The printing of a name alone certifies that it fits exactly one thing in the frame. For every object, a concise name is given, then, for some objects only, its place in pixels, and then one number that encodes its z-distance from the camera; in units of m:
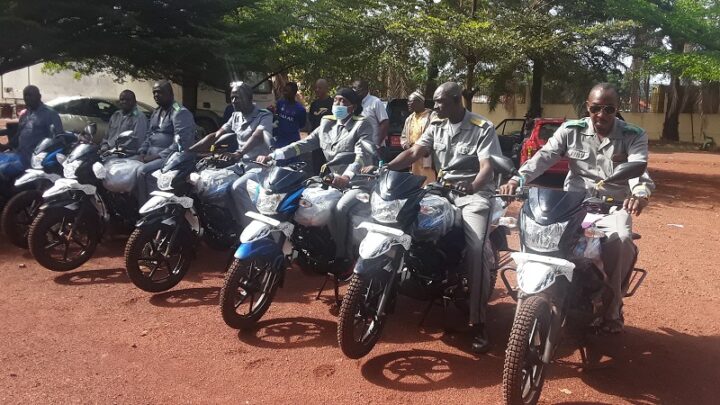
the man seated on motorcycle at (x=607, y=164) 3.75
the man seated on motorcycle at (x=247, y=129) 5.97
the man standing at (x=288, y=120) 8.45
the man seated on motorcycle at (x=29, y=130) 6.61
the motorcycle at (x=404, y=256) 3.74
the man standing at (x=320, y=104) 8.83
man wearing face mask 4.62
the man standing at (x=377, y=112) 7.45
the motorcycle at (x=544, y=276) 3.16
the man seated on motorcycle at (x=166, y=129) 6.28
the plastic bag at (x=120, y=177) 5.82
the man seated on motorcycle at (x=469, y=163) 4.08
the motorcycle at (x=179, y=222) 5.00
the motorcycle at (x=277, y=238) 4.21
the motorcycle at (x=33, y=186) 6.07
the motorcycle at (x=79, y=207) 5.42
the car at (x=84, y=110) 13.80
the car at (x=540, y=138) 11.41
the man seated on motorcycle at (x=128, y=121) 6.64
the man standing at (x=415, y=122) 7.99
